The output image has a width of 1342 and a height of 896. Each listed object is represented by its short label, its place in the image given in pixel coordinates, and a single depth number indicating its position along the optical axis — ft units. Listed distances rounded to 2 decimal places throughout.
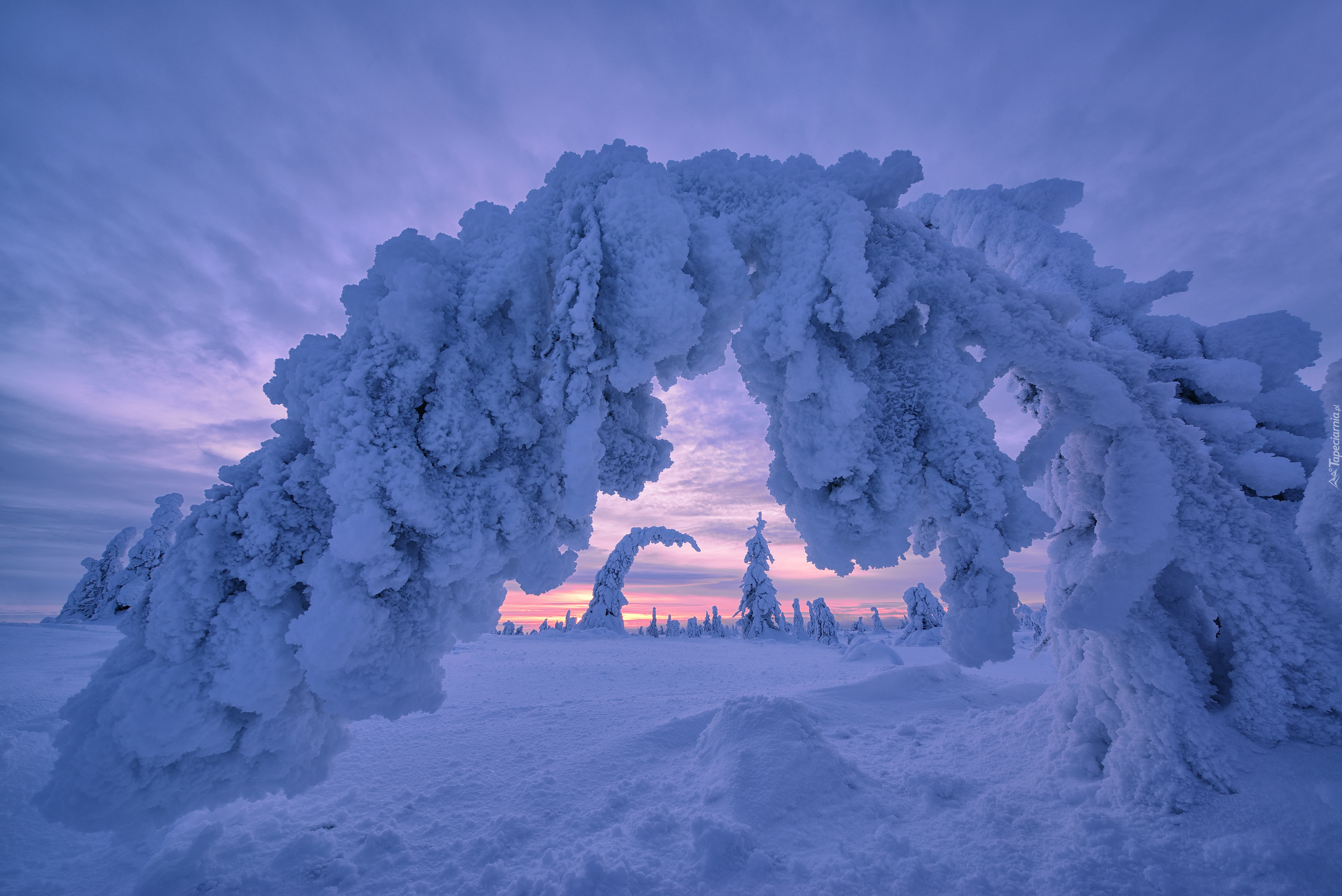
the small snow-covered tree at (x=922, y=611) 78.59
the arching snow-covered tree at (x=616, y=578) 80.38
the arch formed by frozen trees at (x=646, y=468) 9.93
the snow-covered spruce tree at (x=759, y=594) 80.79
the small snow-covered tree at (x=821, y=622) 97.96
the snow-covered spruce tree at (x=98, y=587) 78.02
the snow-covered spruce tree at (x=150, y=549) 73.46
